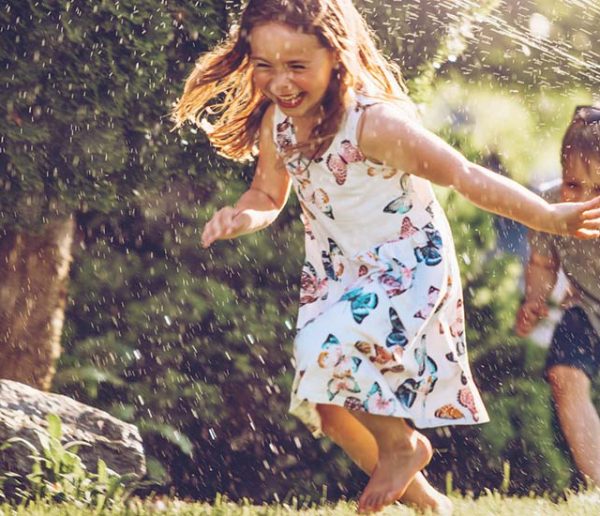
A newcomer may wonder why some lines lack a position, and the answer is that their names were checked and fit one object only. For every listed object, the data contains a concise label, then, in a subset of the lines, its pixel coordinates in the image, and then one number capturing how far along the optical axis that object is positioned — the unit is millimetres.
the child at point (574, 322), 7302
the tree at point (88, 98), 6458
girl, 5066
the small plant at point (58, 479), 5726
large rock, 6125
